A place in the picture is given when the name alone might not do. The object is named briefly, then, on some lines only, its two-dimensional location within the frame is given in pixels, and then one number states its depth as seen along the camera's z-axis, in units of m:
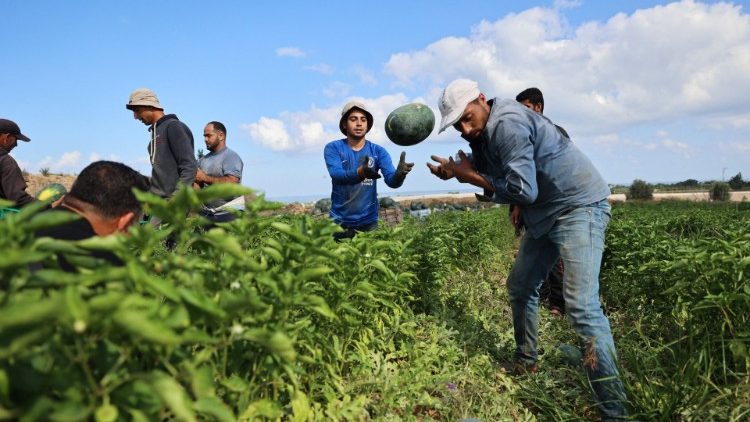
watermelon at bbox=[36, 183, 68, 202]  3.62
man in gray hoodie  4.89
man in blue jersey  4.60
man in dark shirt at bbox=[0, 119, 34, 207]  4.77
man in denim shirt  2.83
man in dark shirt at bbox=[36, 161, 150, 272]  2.13
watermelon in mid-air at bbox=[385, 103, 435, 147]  4.24
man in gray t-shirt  5.73
